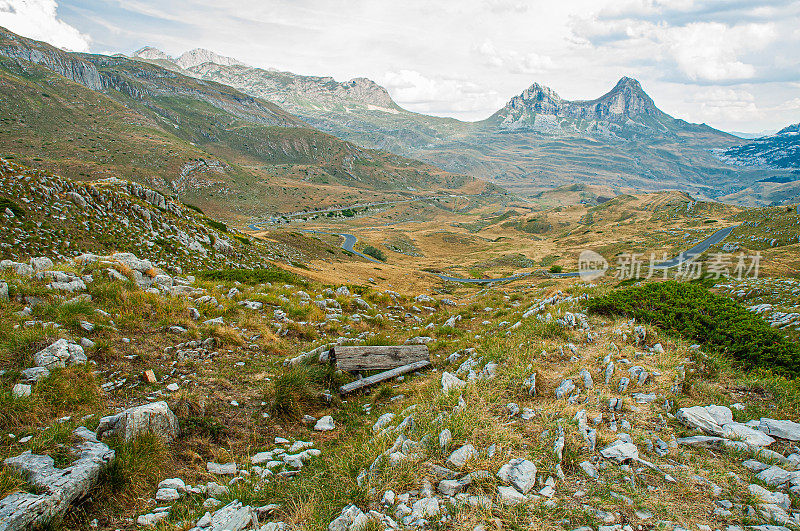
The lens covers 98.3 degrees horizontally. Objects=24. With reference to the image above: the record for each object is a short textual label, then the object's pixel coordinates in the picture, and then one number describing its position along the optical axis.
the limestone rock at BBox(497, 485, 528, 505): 4.59
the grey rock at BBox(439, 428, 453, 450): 5.68
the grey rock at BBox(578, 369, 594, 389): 7.52
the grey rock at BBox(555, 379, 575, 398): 7.24
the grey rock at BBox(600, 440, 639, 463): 5.37
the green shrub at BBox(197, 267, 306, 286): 19.11
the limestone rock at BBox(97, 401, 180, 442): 5.89
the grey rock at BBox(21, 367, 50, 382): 6.61
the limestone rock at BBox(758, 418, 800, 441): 5.80
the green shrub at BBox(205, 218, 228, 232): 37.63
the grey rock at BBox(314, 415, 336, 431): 7.54
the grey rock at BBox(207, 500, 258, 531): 4.57
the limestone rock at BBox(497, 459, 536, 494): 4.85
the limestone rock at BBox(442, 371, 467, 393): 7.75
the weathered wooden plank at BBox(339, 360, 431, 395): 8.92
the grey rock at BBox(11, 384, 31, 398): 6.04
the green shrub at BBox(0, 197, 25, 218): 20.56
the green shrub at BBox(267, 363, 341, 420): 7.86
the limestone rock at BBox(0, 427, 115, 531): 4.20
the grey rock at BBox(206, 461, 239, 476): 5.91
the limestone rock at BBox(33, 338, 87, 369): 7.07
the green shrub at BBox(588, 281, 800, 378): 8.63
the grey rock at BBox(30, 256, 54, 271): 12.02
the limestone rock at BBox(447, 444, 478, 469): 5.29
